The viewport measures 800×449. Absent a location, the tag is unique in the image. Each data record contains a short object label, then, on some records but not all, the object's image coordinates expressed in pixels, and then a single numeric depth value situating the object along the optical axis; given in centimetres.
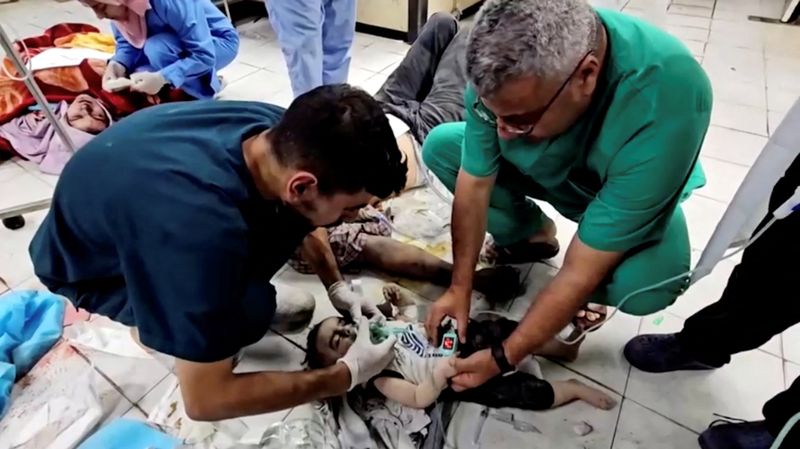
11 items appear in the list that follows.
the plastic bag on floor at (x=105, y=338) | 126
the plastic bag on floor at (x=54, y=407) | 106
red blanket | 190
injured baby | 106
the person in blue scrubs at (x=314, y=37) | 174
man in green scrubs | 71
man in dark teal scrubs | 69
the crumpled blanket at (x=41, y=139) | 184
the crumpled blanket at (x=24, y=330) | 116
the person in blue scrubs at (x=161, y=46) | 186
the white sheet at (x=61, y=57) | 195
